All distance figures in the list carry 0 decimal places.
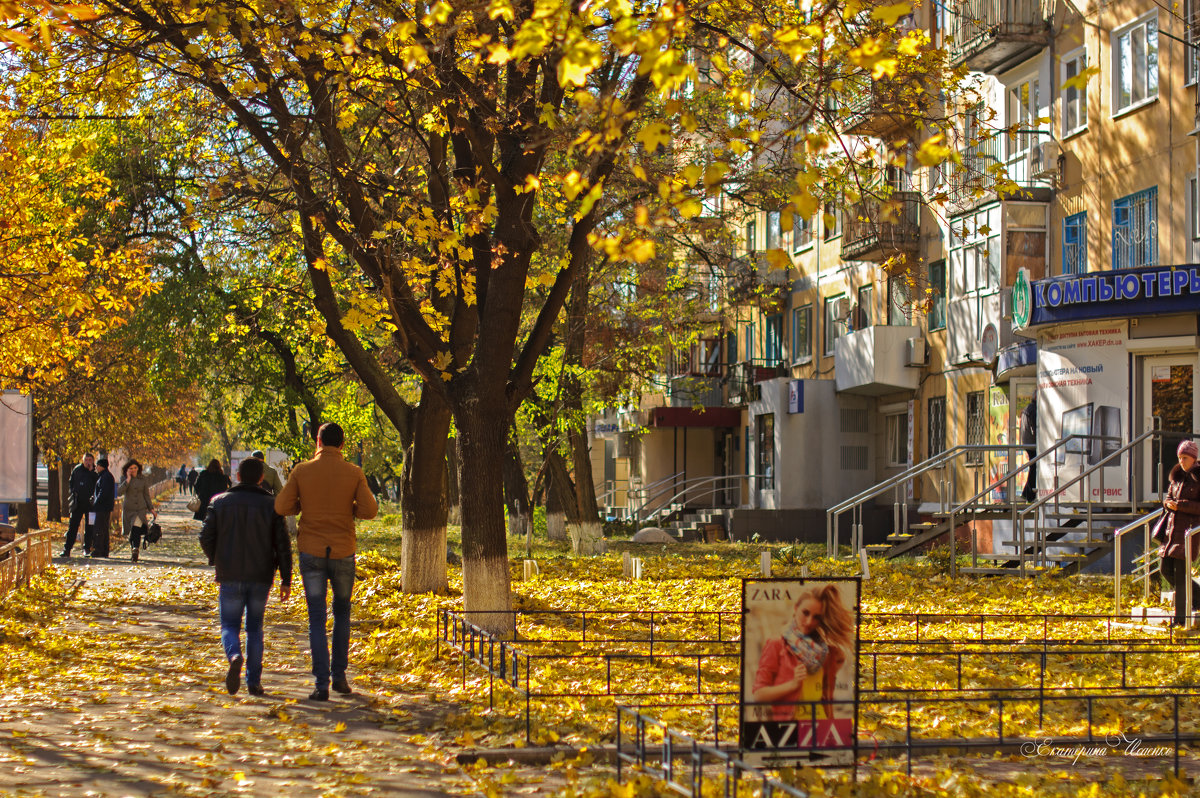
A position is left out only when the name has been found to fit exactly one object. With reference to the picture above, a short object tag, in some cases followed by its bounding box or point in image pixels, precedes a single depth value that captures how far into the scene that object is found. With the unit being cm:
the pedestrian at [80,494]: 2575
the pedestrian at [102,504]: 2538
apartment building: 2186
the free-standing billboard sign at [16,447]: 1995
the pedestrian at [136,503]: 2556
